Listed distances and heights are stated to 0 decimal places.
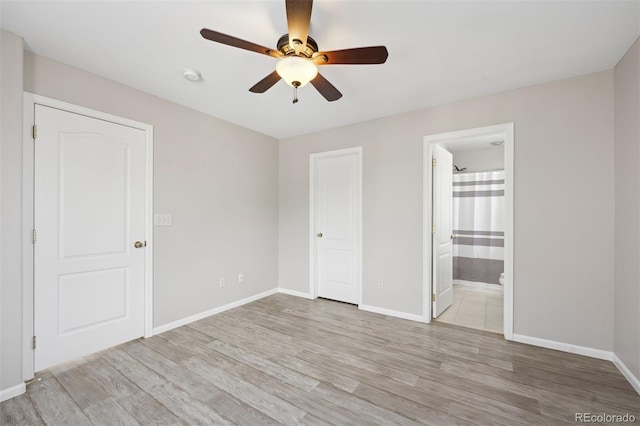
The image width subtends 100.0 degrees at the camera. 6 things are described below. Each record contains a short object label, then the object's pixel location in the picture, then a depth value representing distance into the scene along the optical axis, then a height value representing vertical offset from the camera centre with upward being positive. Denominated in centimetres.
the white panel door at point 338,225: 380 -16
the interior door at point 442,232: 323 -23
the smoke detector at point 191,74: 237 +125
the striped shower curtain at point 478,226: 472 -22
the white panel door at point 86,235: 216 -19
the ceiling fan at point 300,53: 145 +98
